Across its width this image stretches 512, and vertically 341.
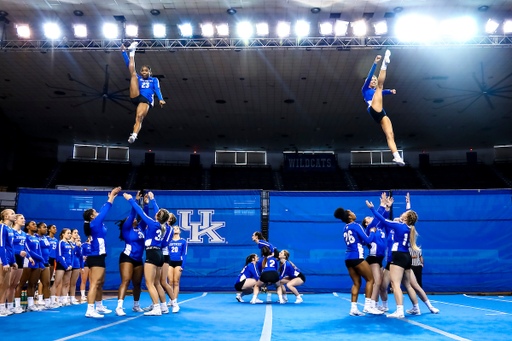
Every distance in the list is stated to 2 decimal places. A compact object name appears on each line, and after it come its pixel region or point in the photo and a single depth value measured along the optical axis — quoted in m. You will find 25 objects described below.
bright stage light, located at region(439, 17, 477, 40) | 13.10
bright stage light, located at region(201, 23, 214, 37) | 13.38
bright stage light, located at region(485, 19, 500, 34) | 12.98
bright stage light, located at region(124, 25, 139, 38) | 13.58
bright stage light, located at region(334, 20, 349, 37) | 13.12
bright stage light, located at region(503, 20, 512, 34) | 12.95
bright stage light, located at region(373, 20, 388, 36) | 13.18
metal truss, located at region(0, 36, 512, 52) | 13.10
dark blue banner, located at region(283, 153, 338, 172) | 28.27
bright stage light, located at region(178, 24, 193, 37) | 13.44
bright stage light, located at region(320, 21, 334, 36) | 13.29
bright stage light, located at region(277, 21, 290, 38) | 13.32
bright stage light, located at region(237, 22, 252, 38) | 13.35
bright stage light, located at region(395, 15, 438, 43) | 13.12
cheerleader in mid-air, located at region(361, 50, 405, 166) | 5.52
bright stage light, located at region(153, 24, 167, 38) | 13.52
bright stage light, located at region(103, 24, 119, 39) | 13.41
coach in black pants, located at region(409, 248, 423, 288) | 10.09
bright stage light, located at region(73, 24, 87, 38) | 13.54
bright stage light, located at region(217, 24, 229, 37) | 13.33
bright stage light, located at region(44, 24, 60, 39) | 13.44
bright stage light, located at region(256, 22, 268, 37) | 13.32
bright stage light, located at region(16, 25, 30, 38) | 13.47
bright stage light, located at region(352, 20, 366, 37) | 13.15
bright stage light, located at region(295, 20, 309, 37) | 13.23
